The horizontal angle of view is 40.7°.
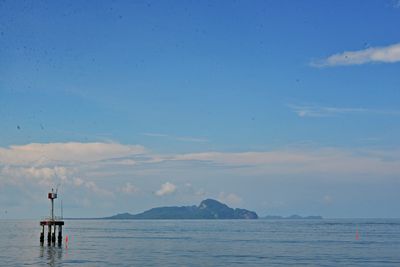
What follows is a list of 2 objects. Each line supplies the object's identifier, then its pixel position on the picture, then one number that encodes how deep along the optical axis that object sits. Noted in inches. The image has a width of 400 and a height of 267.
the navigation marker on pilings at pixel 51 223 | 4370.1
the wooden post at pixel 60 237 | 4384.8
